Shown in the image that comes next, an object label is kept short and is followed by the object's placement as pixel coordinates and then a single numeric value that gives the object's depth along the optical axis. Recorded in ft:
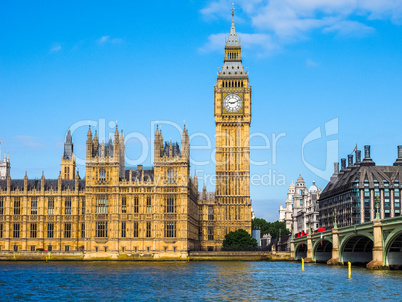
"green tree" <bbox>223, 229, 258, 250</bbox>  492.13
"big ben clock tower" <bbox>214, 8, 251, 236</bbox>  526.16
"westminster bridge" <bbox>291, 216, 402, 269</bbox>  274.16
